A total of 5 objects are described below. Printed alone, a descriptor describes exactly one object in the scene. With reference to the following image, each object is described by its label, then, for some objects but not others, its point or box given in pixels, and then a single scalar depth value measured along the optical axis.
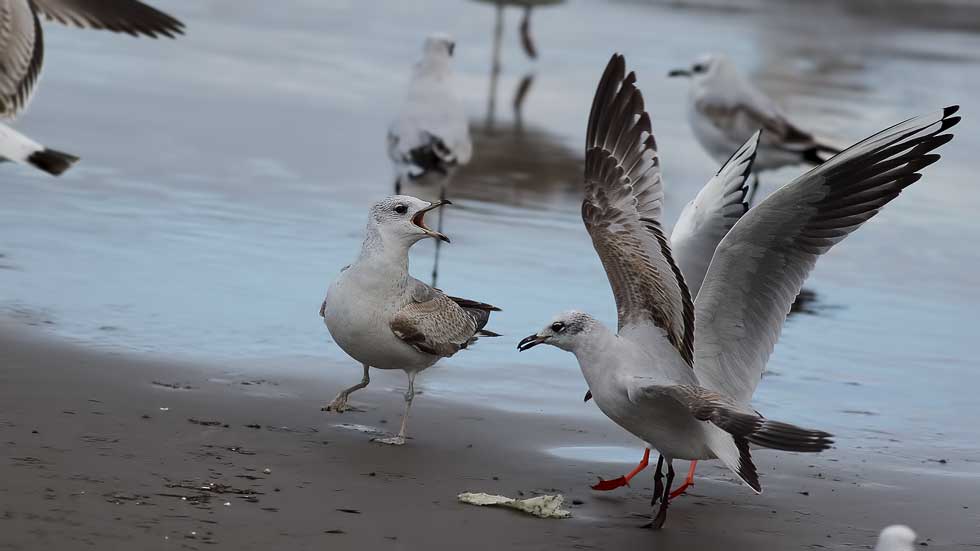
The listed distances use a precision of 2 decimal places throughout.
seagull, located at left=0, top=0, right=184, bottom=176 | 17.16
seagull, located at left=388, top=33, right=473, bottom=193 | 23.37
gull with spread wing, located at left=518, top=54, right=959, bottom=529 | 11.85
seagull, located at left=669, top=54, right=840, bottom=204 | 28.08
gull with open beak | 13.49
